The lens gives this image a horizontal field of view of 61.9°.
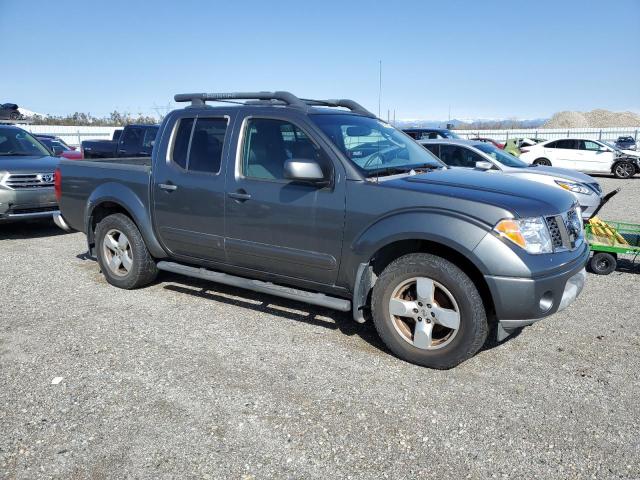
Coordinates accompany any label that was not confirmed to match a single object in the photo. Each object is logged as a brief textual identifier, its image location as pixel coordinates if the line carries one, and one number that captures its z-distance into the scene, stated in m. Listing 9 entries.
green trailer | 6.48
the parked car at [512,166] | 9.30
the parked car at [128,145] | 14.23
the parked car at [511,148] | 19.93
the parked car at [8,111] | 15.25
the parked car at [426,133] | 17.09
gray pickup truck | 3.64
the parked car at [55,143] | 18.98
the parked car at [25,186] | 8.15
